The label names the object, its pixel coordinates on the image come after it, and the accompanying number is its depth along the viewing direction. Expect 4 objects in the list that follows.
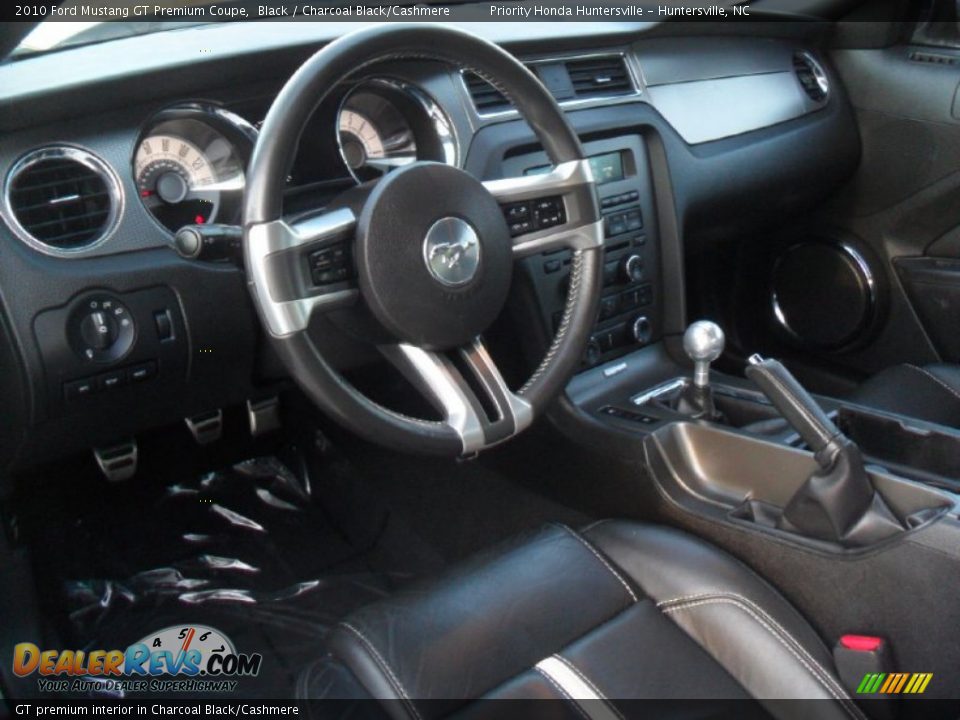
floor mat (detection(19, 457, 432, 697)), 1.96
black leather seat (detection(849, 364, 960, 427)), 1.98
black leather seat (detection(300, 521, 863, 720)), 1.29
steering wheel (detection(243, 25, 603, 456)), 1.19
